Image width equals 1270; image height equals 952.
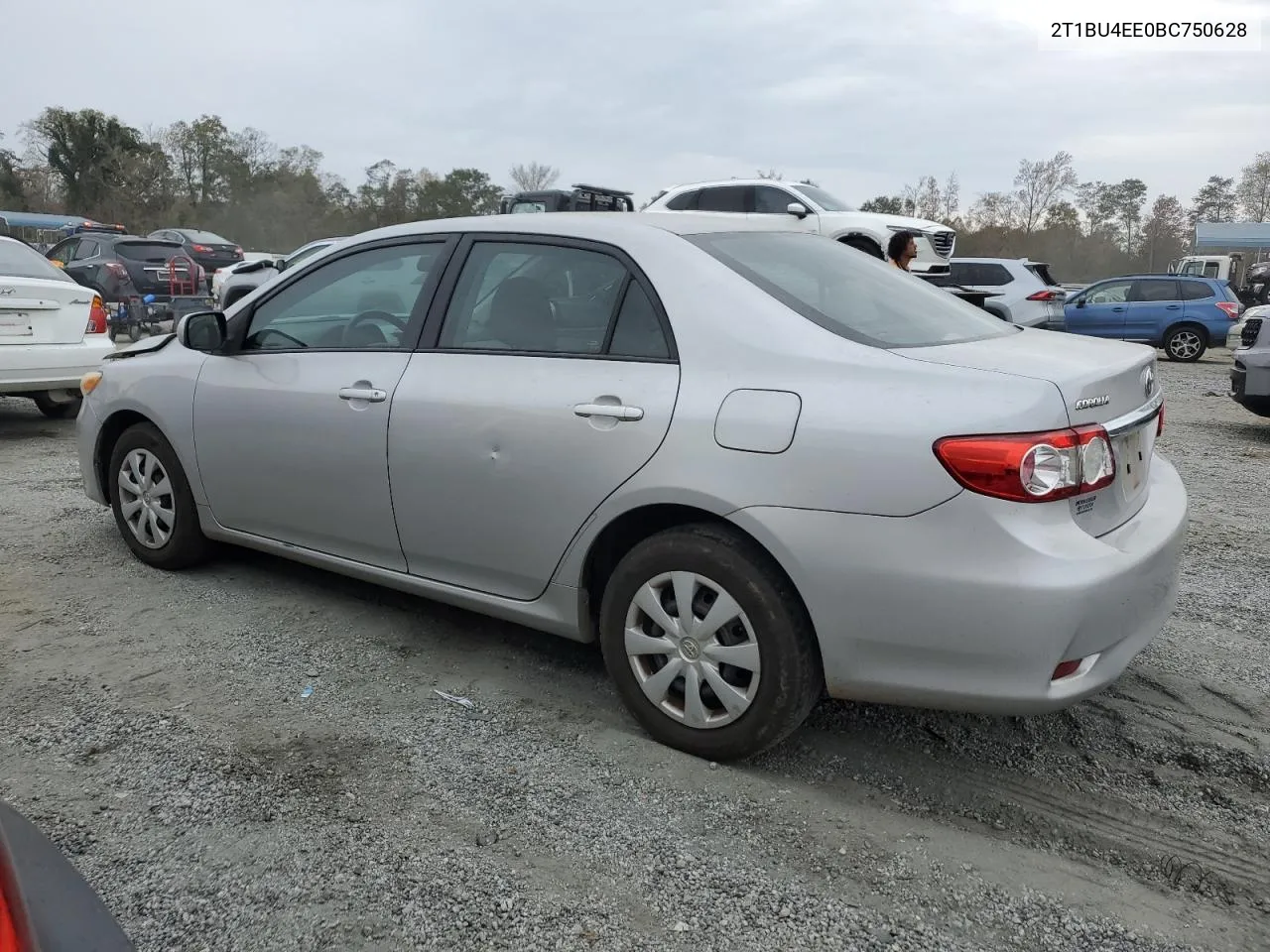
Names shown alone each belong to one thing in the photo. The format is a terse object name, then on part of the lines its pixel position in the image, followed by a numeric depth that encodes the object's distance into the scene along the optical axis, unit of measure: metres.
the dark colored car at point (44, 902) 1.18
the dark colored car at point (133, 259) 16.39
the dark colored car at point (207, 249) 25.00
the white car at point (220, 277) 17.34
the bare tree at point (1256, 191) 60.84
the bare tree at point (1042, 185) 63.22
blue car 16.80
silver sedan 2.43
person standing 8.12
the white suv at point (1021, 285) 14.69
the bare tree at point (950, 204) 62.78
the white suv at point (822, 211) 13.40
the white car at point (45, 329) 7.28
